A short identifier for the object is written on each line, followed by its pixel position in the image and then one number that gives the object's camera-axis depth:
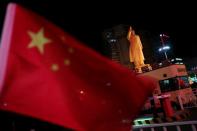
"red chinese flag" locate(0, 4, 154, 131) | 2.21
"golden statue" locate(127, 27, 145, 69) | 23.23
